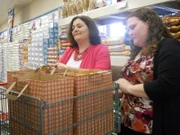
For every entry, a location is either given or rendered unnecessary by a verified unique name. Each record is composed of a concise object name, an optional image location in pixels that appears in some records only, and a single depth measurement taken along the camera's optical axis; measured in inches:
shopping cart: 35.1
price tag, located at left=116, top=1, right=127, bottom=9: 65.1
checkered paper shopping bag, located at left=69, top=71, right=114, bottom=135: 39.2
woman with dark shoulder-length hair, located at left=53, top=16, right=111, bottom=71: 65.6
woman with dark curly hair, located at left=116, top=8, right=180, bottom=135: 45.0
